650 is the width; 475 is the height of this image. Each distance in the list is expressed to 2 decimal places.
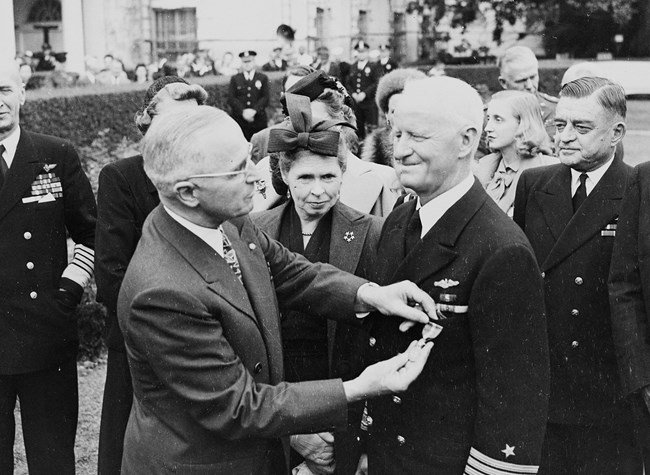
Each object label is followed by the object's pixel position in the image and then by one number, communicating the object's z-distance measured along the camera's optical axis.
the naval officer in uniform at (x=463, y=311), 2.61
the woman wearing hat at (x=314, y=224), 3.56
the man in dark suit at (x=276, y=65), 23.45
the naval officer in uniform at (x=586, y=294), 3.62
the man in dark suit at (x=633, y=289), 3.28
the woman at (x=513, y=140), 4.71
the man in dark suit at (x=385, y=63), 18.77
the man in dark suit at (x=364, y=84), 17.82
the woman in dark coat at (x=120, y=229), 4.11
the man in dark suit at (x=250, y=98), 16.41
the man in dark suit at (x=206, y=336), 2.52
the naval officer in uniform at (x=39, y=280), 4.25
